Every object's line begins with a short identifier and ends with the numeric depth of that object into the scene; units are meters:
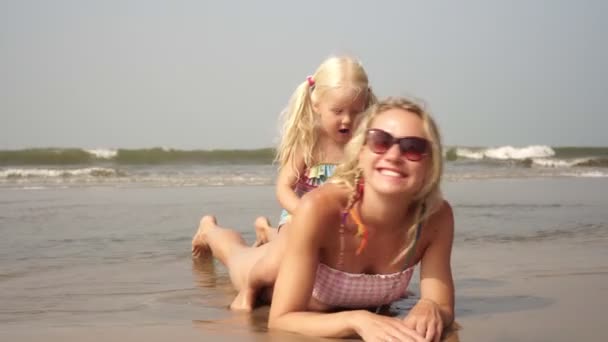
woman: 2.98
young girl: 4.66
